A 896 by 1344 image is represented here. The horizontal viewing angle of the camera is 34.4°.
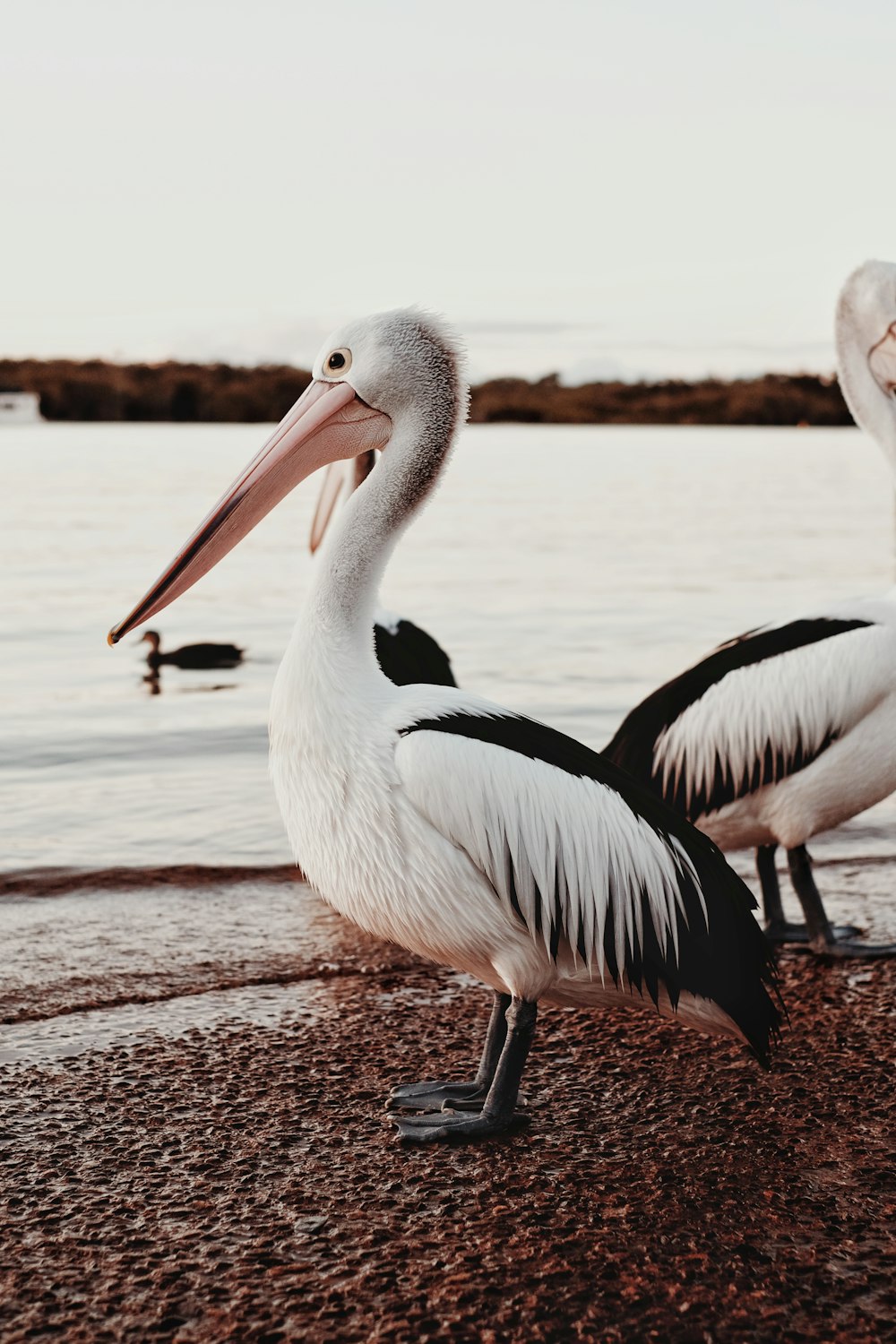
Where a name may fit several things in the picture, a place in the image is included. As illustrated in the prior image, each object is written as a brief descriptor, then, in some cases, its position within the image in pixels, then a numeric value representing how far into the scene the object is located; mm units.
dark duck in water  10484
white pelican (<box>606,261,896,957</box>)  4227
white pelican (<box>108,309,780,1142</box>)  2906
